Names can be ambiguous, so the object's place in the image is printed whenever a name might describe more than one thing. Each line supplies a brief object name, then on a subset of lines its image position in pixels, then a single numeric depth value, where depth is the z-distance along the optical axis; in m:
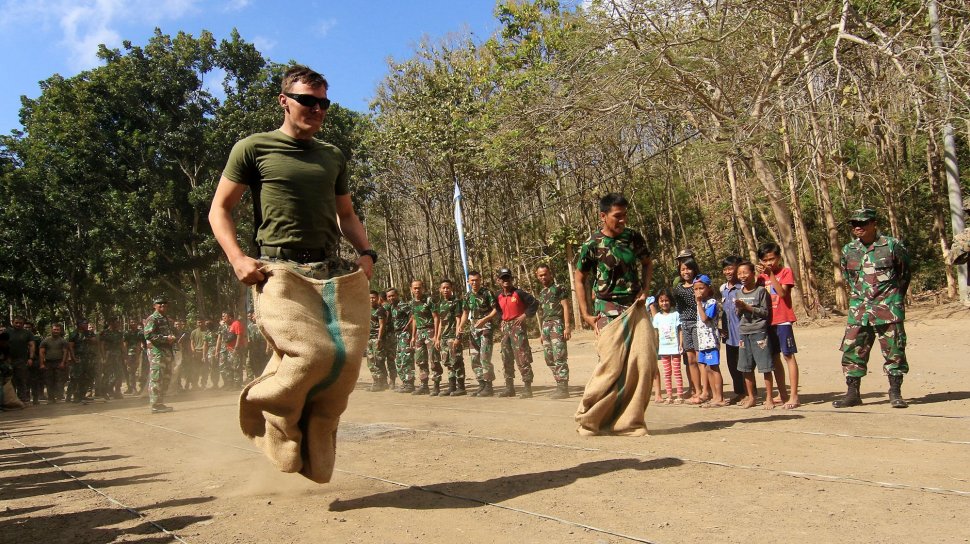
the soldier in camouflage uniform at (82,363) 18.62
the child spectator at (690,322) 9.45
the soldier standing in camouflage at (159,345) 13.35
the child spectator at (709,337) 9.05
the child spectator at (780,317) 8.36
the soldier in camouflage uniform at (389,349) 15.29
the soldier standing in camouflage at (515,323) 11.67
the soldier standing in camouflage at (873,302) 7.54
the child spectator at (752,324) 8.28
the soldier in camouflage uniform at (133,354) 19.52
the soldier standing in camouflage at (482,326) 12.30
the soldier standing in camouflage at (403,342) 14.25
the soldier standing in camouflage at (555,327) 11.17
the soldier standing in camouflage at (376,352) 15.11
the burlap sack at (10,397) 16.45
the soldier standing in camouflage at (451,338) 13.04
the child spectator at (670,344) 9.68
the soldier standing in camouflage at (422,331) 13.59
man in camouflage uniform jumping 6.50
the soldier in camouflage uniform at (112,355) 19.14
